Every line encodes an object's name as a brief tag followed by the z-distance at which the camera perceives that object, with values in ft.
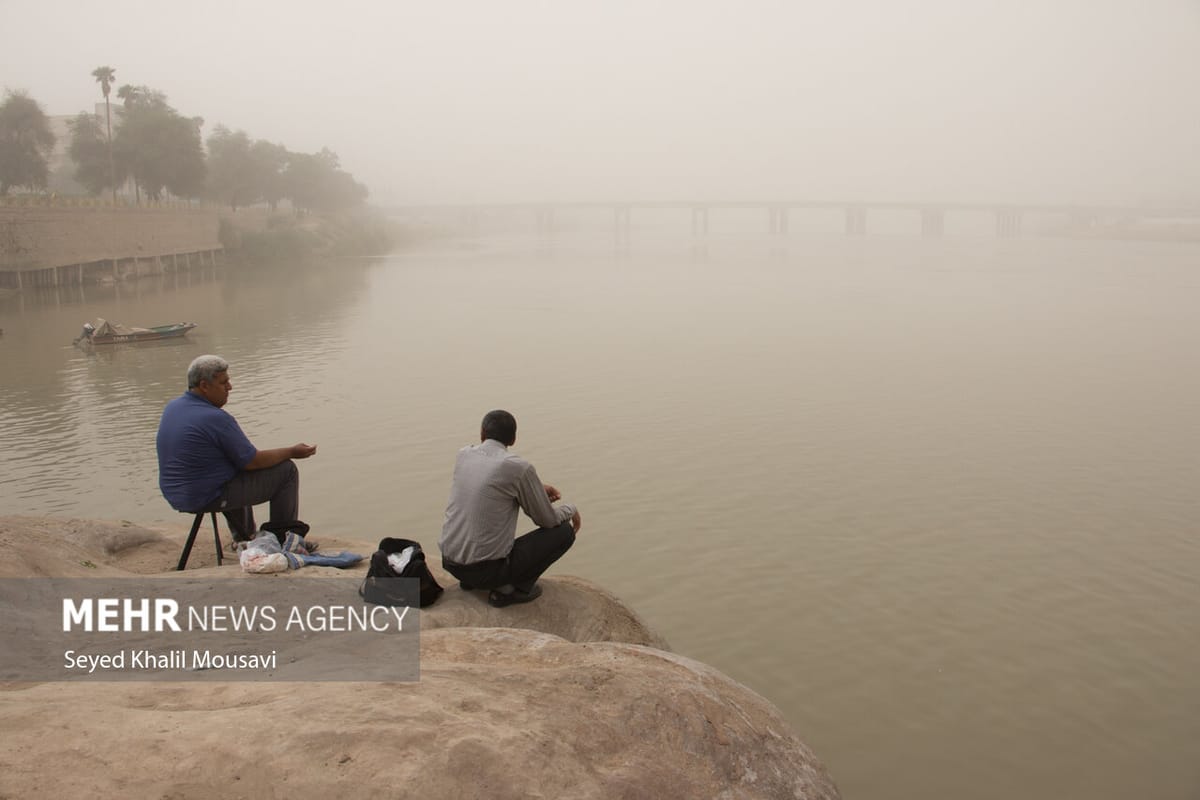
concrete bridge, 493.77
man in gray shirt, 19.80
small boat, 86.89
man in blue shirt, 23.29
